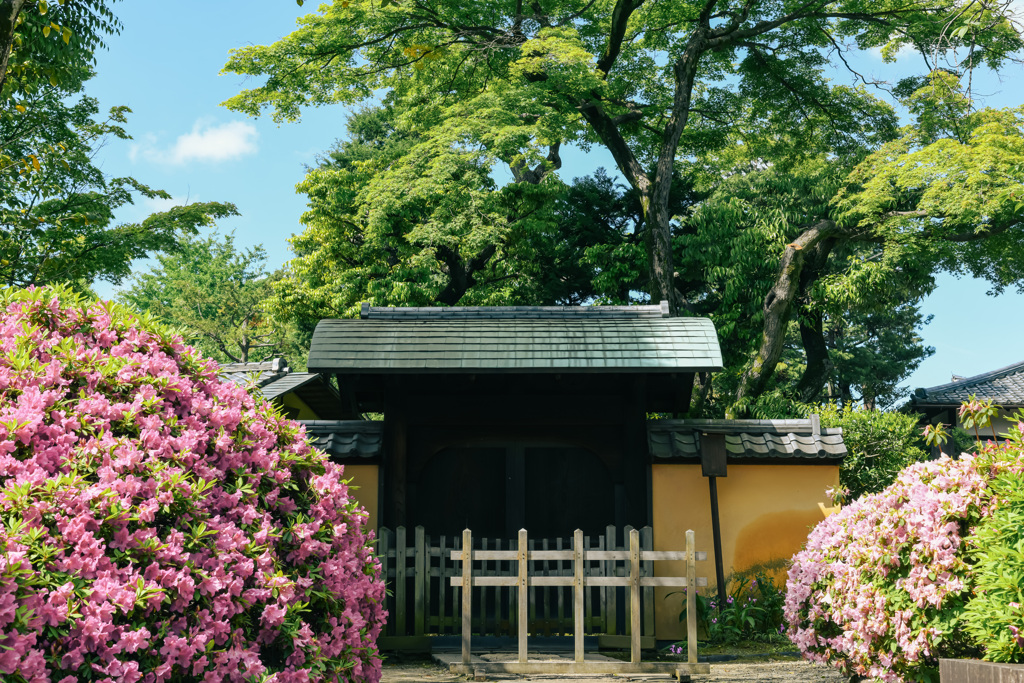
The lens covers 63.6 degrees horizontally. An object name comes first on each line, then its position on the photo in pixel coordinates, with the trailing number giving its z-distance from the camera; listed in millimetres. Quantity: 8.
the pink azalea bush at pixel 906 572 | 5695
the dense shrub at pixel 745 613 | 9859
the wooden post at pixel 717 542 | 10219
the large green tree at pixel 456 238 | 20766
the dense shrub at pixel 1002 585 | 4512
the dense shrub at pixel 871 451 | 16266
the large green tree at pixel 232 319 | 36938
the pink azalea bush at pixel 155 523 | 3561
